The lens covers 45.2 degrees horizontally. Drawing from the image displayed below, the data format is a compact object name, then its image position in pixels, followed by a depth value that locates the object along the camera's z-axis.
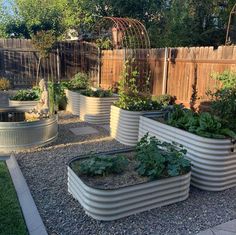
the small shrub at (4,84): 10.62
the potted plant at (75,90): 8.36
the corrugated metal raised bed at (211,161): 3.64
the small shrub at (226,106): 4.10
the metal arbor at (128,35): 9.68
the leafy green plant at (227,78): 5.49
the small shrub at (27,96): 7.94
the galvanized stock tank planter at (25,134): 5.05
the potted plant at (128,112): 5.62
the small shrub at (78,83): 9.56
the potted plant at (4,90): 9.57
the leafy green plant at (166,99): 7.50
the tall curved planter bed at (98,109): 7.39
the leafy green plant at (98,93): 7.75
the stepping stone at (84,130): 6.47
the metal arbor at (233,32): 10.90
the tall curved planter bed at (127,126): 5.59
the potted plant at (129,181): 2.98
